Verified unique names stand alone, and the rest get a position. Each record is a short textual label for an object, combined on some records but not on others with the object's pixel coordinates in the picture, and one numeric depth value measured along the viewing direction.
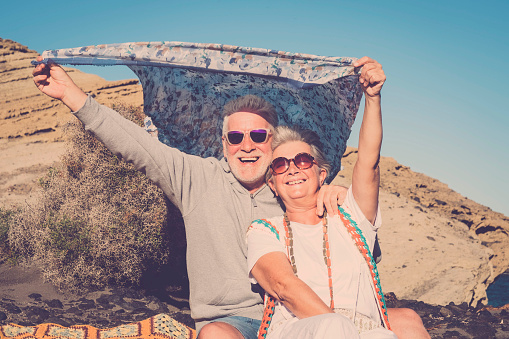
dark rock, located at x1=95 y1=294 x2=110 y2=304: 6.94
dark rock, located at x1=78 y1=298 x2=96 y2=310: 6.62
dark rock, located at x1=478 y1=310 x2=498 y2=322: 5.99
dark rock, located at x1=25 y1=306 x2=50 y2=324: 5.80
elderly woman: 2.36
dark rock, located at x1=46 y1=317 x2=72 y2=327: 5.54
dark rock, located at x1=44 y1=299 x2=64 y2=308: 6.57
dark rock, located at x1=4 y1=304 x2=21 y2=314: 6.02
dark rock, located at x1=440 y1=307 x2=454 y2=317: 6.49
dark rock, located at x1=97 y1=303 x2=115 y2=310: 6.74
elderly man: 2.93
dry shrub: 7.52
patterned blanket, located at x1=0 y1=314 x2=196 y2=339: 3.92
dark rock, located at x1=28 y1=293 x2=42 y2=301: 6.84
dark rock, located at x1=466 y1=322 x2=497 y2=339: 5.18
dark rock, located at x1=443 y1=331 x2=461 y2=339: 5.15
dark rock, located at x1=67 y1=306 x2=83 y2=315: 6.34
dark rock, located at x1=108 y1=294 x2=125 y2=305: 7.01
